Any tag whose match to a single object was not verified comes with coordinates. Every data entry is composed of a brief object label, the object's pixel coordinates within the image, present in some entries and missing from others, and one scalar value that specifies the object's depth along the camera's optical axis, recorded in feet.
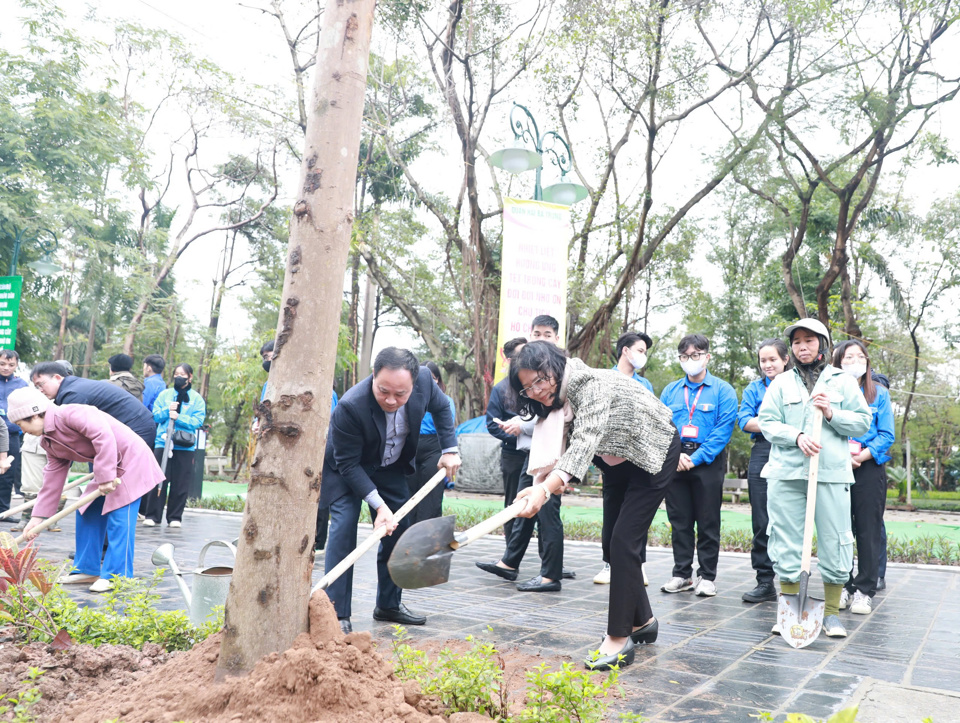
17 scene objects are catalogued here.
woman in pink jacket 17.33
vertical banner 37.04
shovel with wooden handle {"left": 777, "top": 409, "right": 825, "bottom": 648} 14.44
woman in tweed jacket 12.01
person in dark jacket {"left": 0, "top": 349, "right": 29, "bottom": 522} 30.35
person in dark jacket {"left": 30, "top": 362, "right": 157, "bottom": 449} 21.44
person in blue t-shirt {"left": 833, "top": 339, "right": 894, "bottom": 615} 17.90
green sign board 48.12
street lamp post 39.45
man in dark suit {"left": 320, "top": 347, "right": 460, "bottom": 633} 14.03
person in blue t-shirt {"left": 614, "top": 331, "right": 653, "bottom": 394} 20.08
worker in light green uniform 15.76
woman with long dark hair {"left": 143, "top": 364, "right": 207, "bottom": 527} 30.76
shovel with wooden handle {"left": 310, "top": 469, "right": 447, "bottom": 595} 11.94
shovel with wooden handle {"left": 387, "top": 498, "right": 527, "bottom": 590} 10.56
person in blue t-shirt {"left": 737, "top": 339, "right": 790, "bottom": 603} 19.76
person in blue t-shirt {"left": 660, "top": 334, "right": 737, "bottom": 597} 20.07
